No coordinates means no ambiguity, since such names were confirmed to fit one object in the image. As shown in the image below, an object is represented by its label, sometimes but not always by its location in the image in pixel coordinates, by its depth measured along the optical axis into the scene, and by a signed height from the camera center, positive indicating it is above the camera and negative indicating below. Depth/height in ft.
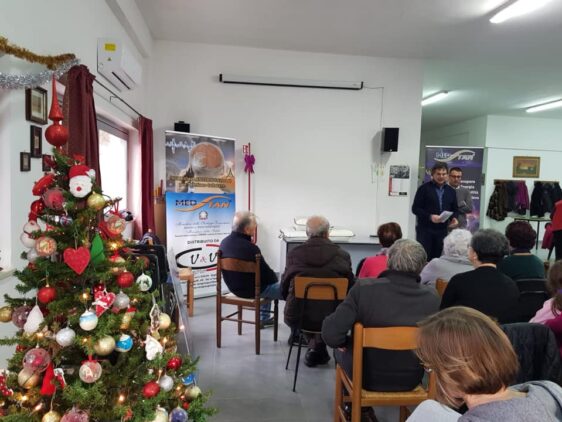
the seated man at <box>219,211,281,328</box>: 10.71 -2.10
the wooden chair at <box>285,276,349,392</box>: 8.43 -2.51
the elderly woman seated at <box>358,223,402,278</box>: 8.94 -1.68
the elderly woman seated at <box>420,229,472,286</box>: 8.65 -1.70
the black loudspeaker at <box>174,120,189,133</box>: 15.93 +2.05
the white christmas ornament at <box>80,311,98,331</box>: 3.63 -1.35
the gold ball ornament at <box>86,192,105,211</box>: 3.87 -0.26
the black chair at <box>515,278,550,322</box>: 6.98 -2.05
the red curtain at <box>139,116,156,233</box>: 13.87 -0.06
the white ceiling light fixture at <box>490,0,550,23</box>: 11.60 +5.43
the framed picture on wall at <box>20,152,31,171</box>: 6.41 +0.20
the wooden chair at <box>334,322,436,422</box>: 5.65 -2.83
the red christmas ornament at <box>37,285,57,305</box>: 3.74 -1.15
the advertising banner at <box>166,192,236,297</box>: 14.84 -2.00
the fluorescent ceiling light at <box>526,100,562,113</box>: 25.50 +5.49
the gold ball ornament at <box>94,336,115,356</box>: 3.69 -1.59
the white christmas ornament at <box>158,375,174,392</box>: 4.10 -2.15
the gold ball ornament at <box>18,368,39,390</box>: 3.71 -1.93
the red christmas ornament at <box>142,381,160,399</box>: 3.94 -2.14
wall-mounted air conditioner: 9.78 +2.90
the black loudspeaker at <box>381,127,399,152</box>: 17.10 +1.93
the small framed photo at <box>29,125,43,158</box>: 6.70 +0.56
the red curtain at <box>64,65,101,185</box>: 7.75 +1.30
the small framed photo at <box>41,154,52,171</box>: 3.99 +0.14
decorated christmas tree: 3.69 -1.44
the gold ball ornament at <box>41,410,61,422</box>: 3.62 -2.24
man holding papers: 14.43 -0.85
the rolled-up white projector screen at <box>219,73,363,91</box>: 16.46 +4.19
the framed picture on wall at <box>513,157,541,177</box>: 30.58 +1.61
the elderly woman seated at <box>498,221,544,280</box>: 8.43 -1.52
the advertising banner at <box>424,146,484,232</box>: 21.03 +1.26
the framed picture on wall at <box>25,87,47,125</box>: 6.50 +1.16
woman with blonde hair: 3.01 -1.50
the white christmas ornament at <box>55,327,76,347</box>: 3.62 -1.50
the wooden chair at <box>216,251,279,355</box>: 10.36 -3.23
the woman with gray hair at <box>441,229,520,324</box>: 6.72 -1.85
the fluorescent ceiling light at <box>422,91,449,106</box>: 23.64 +5.48
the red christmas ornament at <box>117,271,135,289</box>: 4.01 -1.06
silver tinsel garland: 5.45 +1.36
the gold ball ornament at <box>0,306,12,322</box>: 3.94 -1.41
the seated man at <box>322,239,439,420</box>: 6.05 -2.00
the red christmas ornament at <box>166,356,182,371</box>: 4.41 -2.09
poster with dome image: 14.92 +0.58
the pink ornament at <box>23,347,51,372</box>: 3.60 -1.71
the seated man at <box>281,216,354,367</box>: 8.93 -1.92
